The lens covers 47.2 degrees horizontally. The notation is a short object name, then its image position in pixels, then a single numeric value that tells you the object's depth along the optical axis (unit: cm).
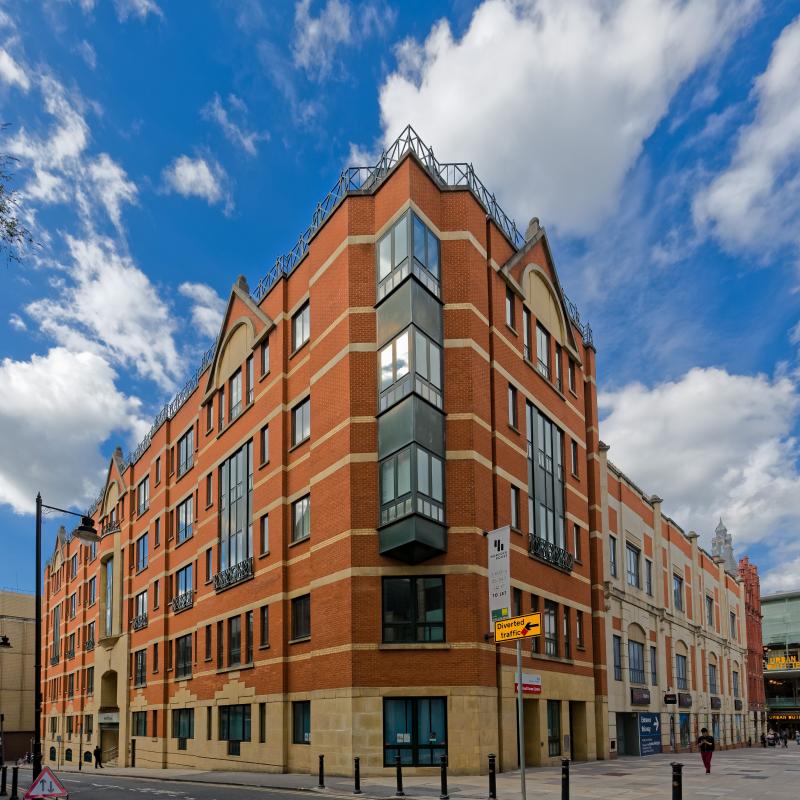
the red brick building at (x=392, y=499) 2781
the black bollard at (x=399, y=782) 2109
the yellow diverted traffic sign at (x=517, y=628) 1773
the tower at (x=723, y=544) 9806
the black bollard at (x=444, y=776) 2022
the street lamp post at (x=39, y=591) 2255
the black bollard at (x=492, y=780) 1925
